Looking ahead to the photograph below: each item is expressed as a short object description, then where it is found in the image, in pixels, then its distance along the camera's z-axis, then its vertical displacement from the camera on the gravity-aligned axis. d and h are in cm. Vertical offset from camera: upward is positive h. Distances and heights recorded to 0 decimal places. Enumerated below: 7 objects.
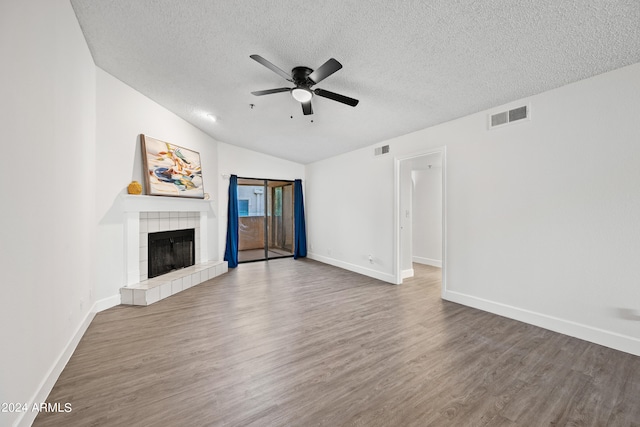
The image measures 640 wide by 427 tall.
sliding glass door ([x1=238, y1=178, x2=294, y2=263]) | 675 -15
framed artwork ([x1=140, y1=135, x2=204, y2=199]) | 397 +78
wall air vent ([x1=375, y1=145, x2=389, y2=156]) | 477 +121
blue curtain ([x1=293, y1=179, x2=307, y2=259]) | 710 -36
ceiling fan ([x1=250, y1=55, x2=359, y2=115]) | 254 +134
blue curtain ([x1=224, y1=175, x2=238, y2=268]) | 603 -32
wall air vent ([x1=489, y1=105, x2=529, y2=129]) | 298 +117
